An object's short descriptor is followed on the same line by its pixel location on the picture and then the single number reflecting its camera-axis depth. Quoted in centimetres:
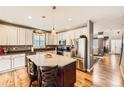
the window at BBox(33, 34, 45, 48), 288
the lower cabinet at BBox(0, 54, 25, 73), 261
